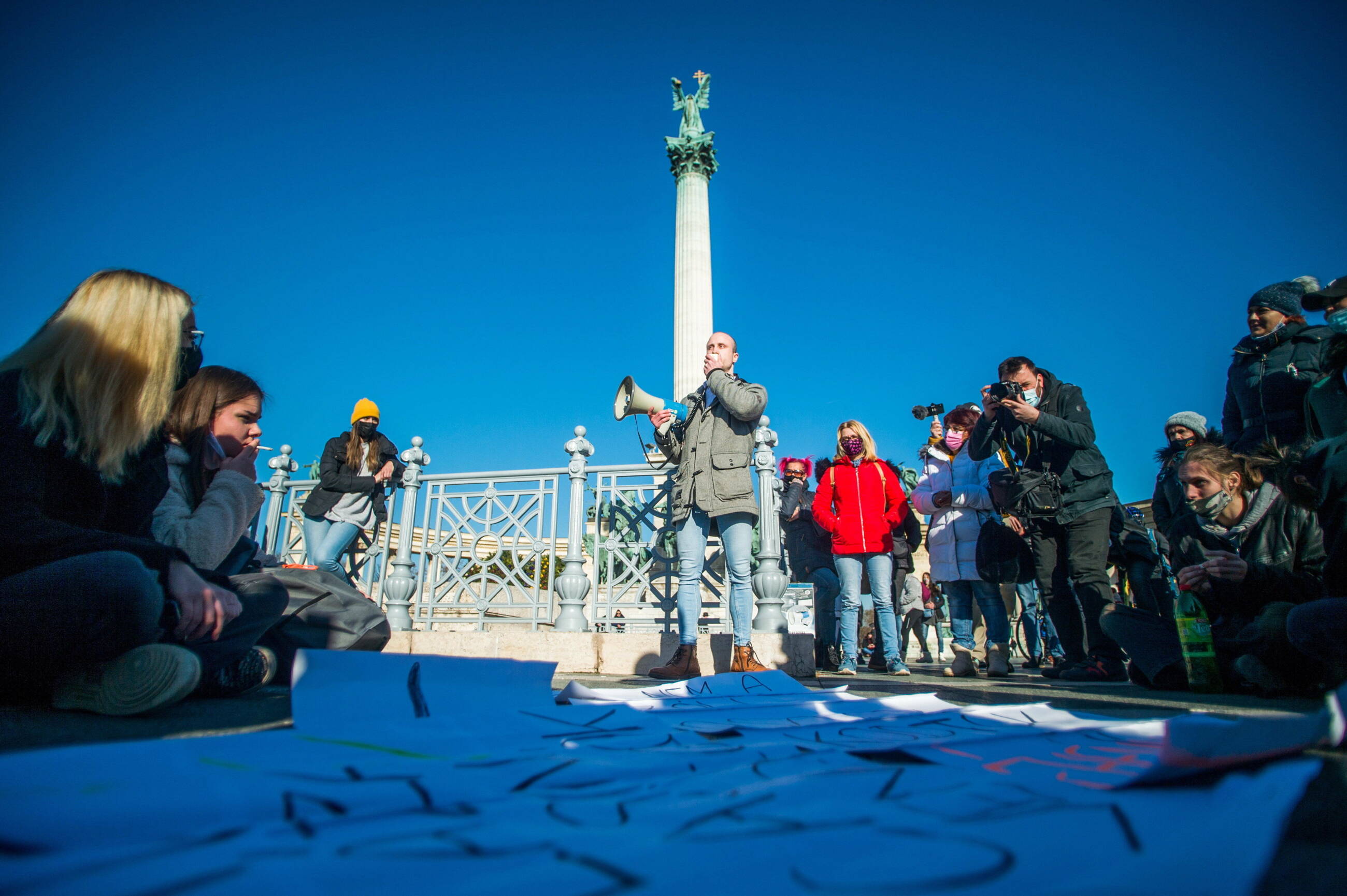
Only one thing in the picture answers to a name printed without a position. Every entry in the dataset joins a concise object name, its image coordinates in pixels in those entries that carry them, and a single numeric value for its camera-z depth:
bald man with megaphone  4.13
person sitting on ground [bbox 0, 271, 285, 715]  1.62
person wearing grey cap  4.71
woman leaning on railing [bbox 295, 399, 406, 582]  5.75
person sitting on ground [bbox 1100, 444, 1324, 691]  2.75
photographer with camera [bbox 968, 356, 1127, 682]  3.93
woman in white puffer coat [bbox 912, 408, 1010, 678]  4.84
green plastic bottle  2.74
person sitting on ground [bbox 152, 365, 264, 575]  2.47
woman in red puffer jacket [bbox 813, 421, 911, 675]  5.10
